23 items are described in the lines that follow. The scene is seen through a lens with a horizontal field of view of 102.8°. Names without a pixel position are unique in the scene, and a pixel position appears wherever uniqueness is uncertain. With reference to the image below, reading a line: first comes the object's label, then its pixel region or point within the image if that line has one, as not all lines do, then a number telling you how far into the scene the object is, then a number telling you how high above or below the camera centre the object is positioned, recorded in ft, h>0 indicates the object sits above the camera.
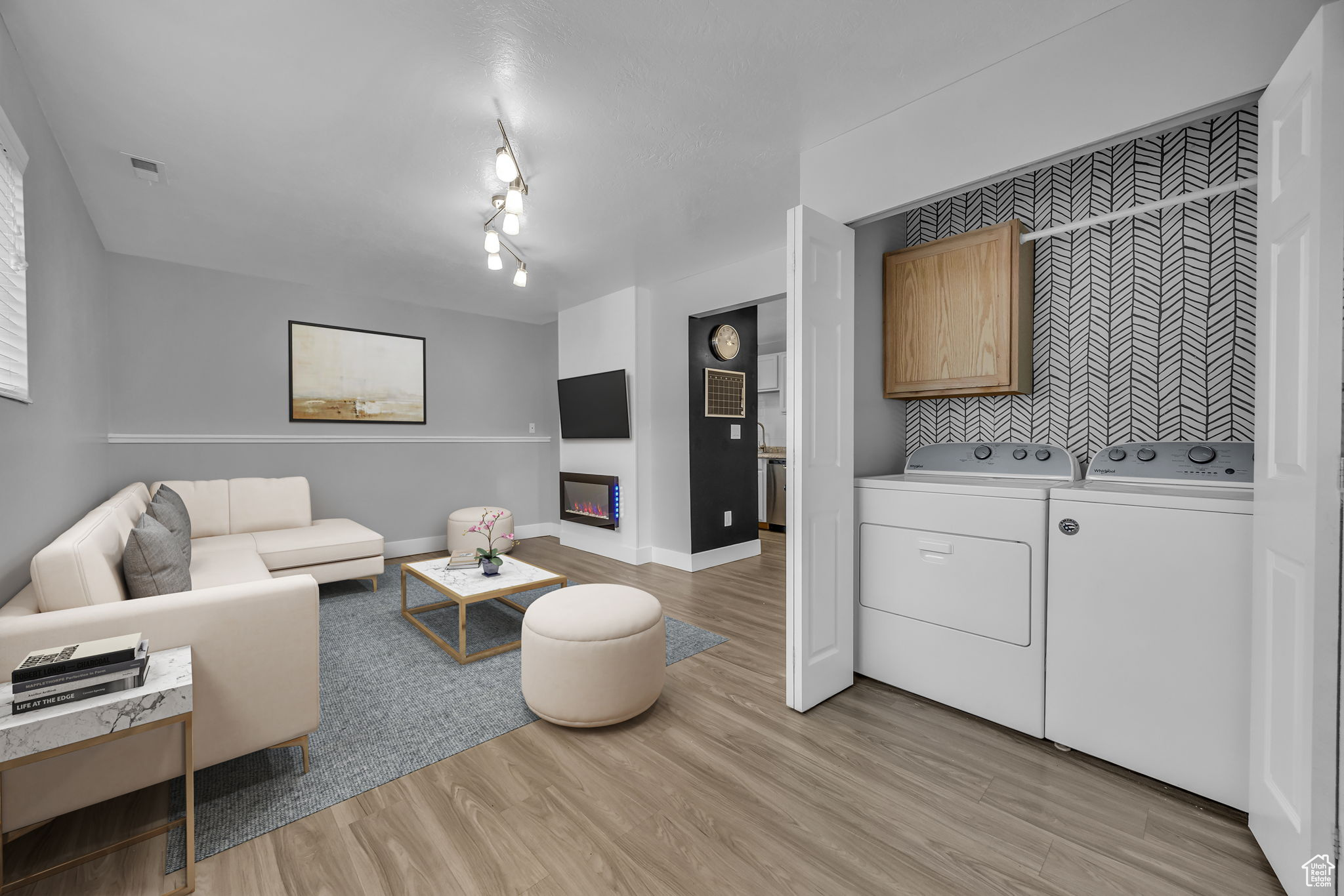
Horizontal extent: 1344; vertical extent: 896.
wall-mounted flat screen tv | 15.61 +0.95
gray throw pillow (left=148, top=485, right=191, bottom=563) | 8.72 -1.25
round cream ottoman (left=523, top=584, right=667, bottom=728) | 6.59 -2.81
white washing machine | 5.17 -1.94
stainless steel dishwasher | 20.63 -2.21
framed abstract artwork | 14.94 +1.89
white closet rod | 5.66 +2.66
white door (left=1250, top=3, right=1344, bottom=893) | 3.80 -0.19
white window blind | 5.65 +1.77
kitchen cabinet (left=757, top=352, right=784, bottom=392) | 22.63 +2.74
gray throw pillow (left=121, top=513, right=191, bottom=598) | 6.08 -1.41
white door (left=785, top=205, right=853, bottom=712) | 7.04 -0.31
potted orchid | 9.78 -2.25
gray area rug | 5.35 -3.65
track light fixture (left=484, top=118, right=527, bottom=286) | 6.99 +3.51
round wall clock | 15.18 +2.73
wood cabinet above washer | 7.51 +1.79
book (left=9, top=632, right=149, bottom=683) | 3.92 -1.66
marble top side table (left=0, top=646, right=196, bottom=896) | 3.75 -2.07
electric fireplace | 16.14 -1.95
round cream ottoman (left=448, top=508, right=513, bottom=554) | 15.94 -2.75
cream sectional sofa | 4.58 -2.05
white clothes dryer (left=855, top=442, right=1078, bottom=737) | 6.48 -1.90
